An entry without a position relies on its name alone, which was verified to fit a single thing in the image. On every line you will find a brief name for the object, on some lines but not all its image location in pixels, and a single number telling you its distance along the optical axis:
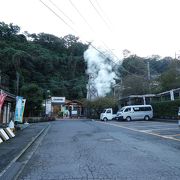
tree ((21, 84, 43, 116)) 31.98
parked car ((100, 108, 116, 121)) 30.95
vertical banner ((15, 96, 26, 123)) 15.63
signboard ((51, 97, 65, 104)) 46.63
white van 26.84
